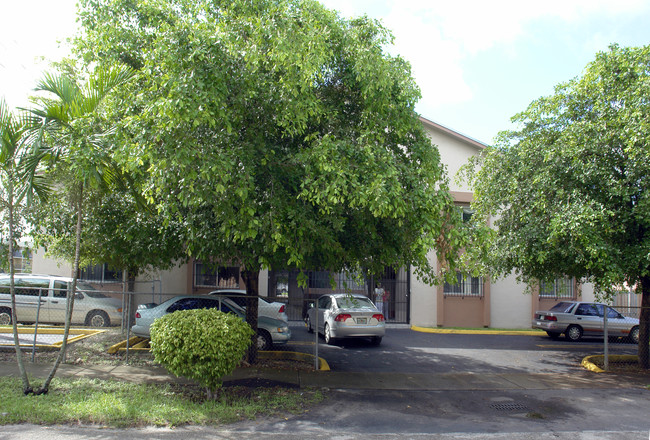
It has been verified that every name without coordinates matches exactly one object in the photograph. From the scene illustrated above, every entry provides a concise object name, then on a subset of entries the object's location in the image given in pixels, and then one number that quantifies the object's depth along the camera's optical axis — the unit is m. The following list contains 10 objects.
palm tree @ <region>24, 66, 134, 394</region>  6.80
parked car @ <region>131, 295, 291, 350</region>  11.29
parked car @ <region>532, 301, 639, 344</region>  16.16
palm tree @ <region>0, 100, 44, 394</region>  7.07
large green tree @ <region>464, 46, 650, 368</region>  8.81
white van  12.78
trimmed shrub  6.68
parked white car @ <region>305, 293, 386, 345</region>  12.94
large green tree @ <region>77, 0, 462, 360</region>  6.17
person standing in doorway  18.69
